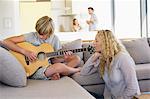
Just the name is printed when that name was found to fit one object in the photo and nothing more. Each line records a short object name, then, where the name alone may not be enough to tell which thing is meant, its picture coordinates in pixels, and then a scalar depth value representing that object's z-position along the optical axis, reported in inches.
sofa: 79.7
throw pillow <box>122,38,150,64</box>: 149.8
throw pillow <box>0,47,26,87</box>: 88.4
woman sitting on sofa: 101.7
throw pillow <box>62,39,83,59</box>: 136.7
